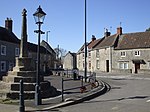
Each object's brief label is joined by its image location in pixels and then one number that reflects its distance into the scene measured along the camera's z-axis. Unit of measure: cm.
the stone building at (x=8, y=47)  2868
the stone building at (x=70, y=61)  6413
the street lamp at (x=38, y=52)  850
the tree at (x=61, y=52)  9167
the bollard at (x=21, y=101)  738
